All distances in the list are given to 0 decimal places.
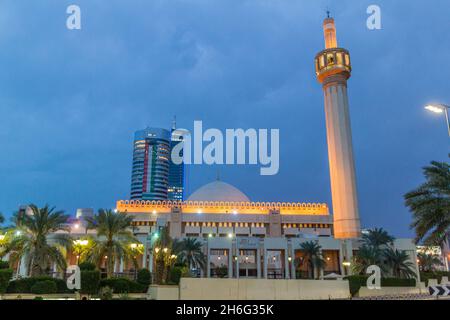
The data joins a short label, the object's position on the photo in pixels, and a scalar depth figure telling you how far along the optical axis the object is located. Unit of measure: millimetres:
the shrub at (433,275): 49531
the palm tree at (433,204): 21984
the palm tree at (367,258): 44438
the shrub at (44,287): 28844
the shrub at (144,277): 32406
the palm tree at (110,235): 34938
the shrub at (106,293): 27031
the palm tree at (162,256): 27859
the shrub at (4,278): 27578
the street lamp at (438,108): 19969
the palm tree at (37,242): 32594
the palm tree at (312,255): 51125
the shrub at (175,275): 29523
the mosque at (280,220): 57406
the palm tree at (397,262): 45562
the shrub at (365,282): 37197
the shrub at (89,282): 29156
